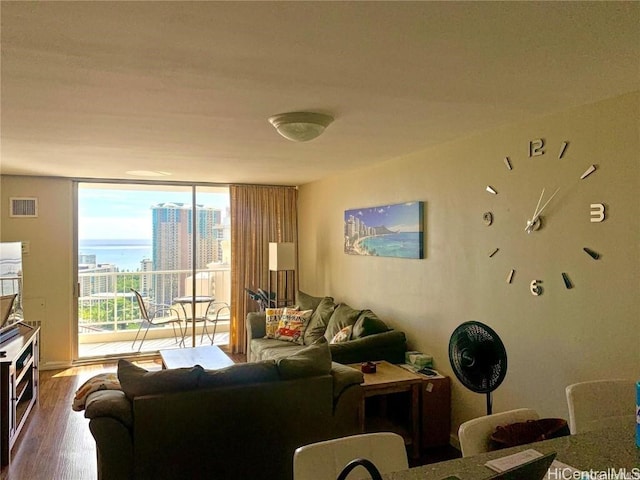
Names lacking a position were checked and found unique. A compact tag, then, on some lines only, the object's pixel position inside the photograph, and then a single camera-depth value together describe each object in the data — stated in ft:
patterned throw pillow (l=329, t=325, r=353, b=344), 13.74
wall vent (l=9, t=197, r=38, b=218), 17.54
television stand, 10.54
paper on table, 4.52
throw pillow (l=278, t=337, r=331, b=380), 9.04
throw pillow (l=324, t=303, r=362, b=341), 14.64
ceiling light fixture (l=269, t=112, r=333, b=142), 8.80
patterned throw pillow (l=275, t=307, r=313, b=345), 16.67
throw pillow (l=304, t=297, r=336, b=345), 16.12
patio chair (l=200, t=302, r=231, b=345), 23.18
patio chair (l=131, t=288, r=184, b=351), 22.52
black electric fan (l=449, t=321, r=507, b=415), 8.00
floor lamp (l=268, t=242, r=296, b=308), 18.99
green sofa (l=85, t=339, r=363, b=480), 7.98
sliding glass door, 21.40
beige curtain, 20.45
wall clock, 8.31
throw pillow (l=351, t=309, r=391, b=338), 13.10
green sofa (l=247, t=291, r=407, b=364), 12.60
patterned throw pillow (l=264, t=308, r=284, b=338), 17.17
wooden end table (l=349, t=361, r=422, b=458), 10.77
